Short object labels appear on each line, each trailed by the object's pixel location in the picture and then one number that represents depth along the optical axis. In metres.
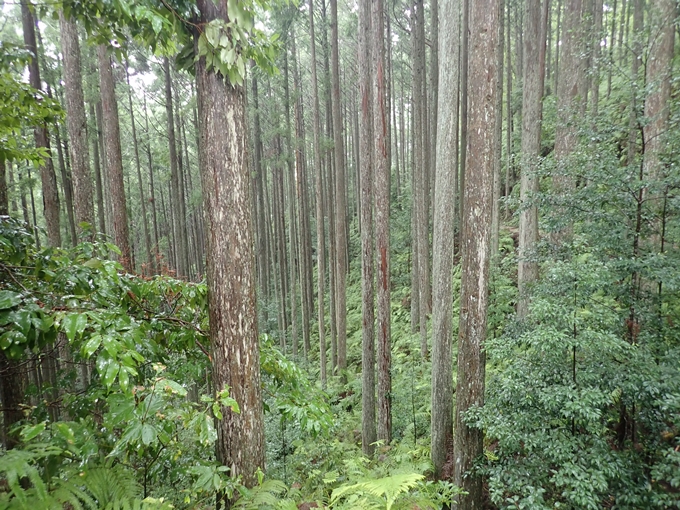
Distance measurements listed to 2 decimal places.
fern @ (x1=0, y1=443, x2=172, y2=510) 1.51
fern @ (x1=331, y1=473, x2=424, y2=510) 2.61
